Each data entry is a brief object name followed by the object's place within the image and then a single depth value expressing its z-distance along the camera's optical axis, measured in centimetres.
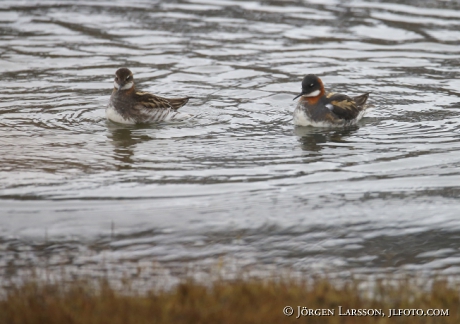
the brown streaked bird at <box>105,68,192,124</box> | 1497
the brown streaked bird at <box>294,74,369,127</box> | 1488
